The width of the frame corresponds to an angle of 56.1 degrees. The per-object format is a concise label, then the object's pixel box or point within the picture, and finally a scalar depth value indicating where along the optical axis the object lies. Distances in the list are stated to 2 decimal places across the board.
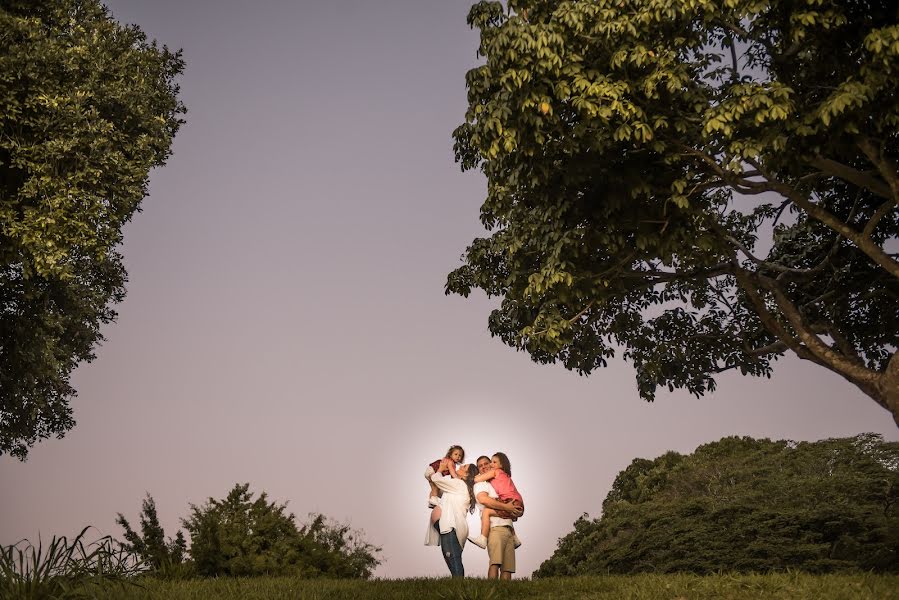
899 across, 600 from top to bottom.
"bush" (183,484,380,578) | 13.91
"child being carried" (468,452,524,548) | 13.64
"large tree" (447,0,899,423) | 11.89
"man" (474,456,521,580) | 13.60
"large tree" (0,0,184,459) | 17.33
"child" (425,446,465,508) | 14.09
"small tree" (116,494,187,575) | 14.09
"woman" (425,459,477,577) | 13.77
